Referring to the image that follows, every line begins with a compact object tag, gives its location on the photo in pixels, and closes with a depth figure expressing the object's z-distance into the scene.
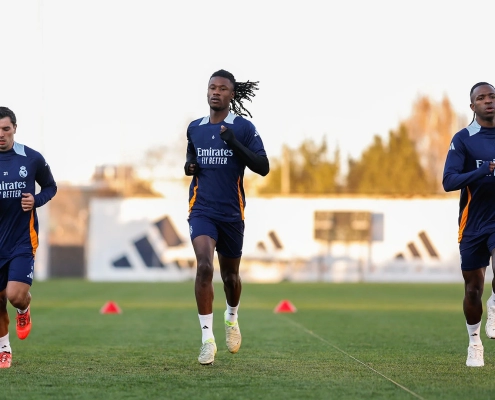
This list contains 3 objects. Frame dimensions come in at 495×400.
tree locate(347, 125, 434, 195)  55.16
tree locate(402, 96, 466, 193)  57.78
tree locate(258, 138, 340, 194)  57.25
